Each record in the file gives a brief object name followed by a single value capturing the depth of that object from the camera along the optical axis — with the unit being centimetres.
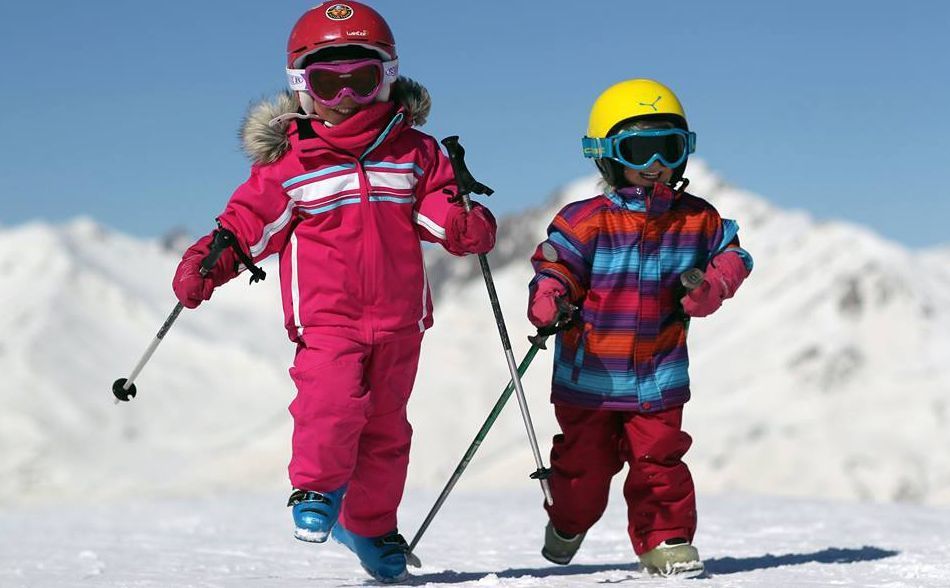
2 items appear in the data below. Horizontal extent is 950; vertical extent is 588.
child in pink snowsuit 529
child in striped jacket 571
